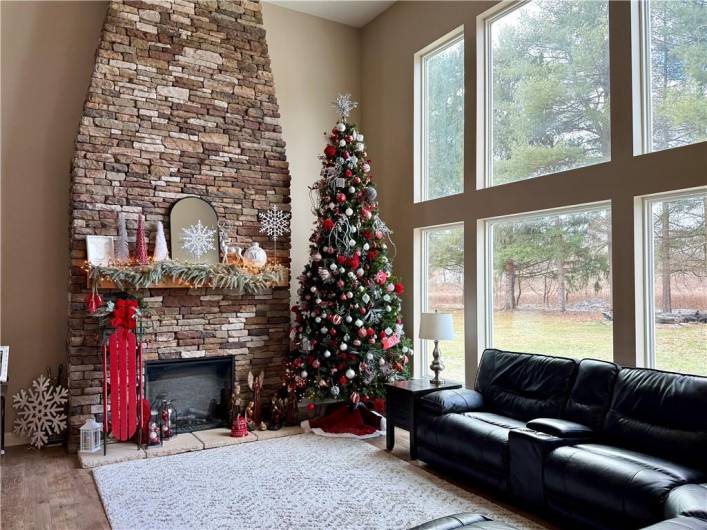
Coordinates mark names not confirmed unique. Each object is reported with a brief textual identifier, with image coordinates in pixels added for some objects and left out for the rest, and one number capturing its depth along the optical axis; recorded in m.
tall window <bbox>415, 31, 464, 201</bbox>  5.68
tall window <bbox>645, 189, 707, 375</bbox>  3.69
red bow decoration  4.67
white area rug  3.40
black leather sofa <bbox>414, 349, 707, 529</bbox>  2.78
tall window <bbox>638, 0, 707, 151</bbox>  3.71
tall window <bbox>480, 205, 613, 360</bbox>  4.30
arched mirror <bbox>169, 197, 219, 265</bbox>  5.35
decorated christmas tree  5.29
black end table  4.46
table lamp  4.89
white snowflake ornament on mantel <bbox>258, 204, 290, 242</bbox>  5.84
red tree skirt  5.27
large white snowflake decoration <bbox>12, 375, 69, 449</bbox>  4.95
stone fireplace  5.00
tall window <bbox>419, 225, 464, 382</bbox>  5.59
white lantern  4.65
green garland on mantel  4.79
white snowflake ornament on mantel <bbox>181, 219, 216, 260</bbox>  5.39
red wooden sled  4.68
